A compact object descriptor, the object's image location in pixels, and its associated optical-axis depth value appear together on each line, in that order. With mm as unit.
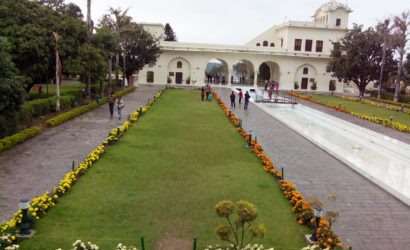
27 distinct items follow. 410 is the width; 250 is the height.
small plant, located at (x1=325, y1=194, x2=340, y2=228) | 6889
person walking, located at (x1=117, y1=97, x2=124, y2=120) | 20438
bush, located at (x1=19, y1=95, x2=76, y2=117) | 17312
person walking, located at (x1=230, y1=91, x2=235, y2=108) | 27181
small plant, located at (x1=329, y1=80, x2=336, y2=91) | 51969
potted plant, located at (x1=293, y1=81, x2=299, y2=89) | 51531
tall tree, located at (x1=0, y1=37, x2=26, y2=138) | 13633
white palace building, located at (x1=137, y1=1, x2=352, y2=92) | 49281
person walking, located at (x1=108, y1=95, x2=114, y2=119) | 21030
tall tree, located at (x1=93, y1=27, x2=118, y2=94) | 26766
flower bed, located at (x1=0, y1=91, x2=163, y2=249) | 6711
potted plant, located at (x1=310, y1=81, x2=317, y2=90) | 51500
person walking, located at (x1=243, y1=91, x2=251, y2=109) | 26656
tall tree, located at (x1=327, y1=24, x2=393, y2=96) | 41281
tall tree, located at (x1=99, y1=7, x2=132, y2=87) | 32531
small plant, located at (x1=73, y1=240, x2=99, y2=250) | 6215
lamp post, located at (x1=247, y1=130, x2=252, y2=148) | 14745
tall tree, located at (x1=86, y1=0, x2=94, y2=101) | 25734
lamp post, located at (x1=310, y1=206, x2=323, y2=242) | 7189
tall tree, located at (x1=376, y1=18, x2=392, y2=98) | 39500
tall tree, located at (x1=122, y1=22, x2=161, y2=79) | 39469
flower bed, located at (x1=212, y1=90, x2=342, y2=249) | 6762
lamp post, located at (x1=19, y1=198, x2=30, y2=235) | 7031
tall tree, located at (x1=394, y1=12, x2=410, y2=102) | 37944
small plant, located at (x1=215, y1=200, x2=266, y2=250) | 5594
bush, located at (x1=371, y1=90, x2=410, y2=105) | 39819
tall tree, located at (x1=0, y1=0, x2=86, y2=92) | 20656
